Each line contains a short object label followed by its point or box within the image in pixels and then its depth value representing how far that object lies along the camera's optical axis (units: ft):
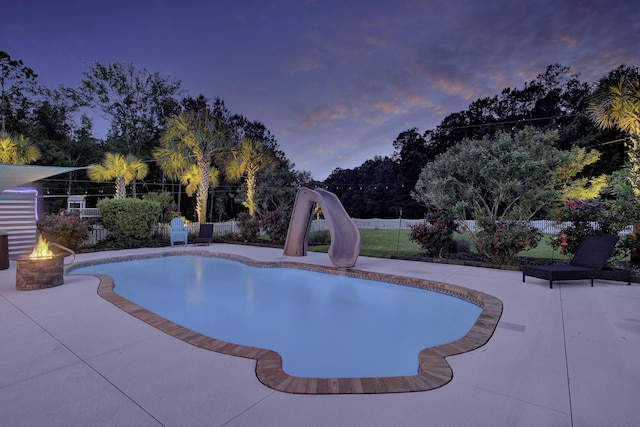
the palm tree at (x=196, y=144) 51.85
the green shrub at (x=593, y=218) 20.89
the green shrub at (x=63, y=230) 31.91
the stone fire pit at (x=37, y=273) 17.03
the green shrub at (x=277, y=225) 38.63
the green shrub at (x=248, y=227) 43.37
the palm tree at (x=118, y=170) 53.06
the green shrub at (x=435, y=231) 27.91
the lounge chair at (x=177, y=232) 39.73
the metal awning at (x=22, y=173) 23.30
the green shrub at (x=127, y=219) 36.14
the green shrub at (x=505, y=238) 24.07
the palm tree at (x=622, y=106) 23.70
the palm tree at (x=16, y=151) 40.27
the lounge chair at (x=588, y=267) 17.37
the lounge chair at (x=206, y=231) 42.16
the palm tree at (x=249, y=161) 61.62
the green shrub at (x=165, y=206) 54.94
